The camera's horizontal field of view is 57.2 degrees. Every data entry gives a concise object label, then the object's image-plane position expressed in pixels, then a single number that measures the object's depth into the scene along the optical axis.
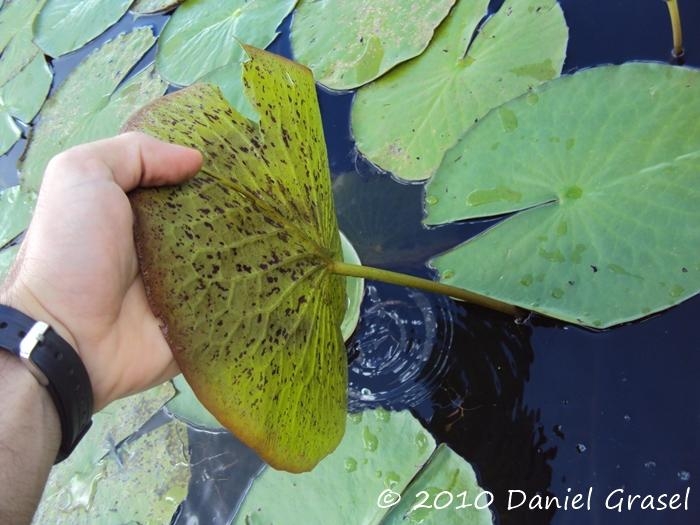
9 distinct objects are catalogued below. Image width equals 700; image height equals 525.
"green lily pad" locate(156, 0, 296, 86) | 0.56
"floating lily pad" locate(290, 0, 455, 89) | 0.47
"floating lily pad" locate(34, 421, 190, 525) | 0.41
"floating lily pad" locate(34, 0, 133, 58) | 0.71
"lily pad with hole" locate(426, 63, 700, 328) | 0.31
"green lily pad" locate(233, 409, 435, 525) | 0.34
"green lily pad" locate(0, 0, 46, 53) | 0.83
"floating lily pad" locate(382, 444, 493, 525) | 0.32
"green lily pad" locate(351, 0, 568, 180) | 0.41
